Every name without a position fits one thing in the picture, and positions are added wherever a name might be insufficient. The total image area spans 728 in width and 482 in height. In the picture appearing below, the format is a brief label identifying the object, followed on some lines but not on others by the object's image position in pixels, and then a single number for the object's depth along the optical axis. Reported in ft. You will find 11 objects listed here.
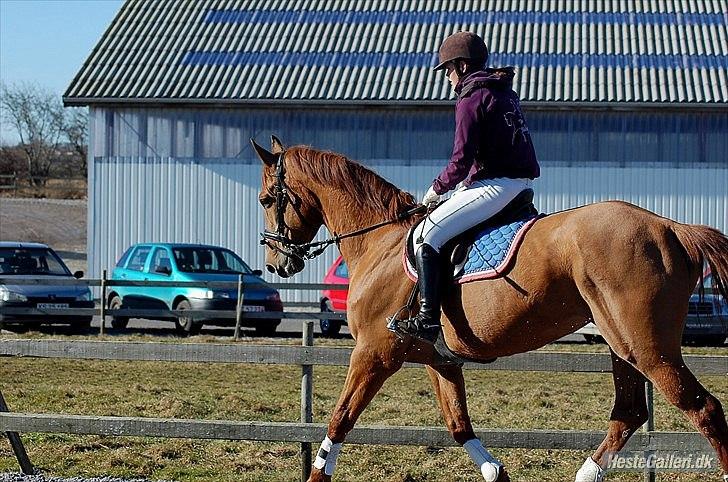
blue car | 73.41
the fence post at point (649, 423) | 28.15
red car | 73.10
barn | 100.01
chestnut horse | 22.38
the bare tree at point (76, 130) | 254.88
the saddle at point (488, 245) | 23.94
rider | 24.63
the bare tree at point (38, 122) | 251.60
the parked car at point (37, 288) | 72.59
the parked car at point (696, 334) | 62.18
